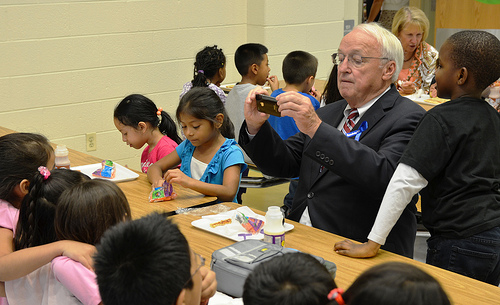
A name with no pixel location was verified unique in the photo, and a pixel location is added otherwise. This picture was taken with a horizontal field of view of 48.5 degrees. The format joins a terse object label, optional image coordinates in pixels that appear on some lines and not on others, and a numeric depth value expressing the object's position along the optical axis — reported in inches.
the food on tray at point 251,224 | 77.9
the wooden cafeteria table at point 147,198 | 89.9
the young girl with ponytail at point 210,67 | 168.6
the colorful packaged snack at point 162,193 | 93.3
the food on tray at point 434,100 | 156.9
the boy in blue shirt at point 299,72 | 158.9
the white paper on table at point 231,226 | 76.6
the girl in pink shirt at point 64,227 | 59.6
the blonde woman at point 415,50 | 176.6
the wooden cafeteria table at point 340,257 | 61.3
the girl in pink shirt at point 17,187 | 62.3
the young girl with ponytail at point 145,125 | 122.2
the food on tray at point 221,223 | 80.1
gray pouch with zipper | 61.2
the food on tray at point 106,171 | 106.1
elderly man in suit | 74.9
